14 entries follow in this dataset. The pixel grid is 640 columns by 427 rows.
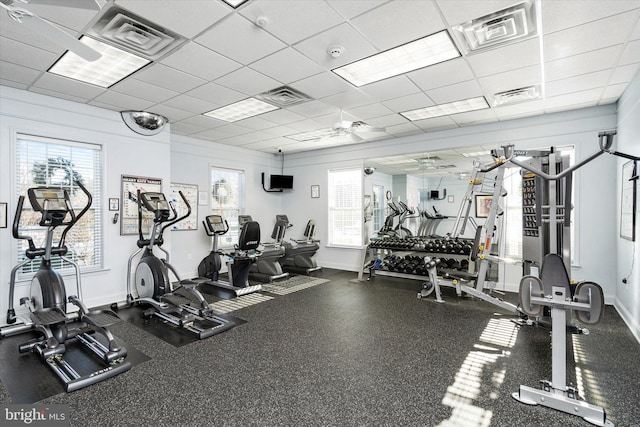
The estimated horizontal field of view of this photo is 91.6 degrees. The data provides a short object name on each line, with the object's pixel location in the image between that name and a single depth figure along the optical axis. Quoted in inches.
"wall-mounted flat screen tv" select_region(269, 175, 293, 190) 293.7
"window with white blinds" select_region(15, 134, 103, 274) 148.1
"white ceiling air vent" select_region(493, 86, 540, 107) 147.2
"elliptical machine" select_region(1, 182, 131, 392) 100.7
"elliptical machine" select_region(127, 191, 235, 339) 138.0
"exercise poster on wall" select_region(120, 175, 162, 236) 179.3
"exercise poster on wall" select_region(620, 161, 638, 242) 129.3
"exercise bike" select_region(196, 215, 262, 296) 191.6
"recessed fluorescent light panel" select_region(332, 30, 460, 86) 107.8
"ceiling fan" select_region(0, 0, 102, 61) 64.3
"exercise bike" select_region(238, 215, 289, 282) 233.1
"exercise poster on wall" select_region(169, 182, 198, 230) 223.9
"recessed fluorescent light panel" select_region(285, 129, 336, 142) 223.5
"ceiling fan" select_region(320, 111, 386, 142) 170.9
